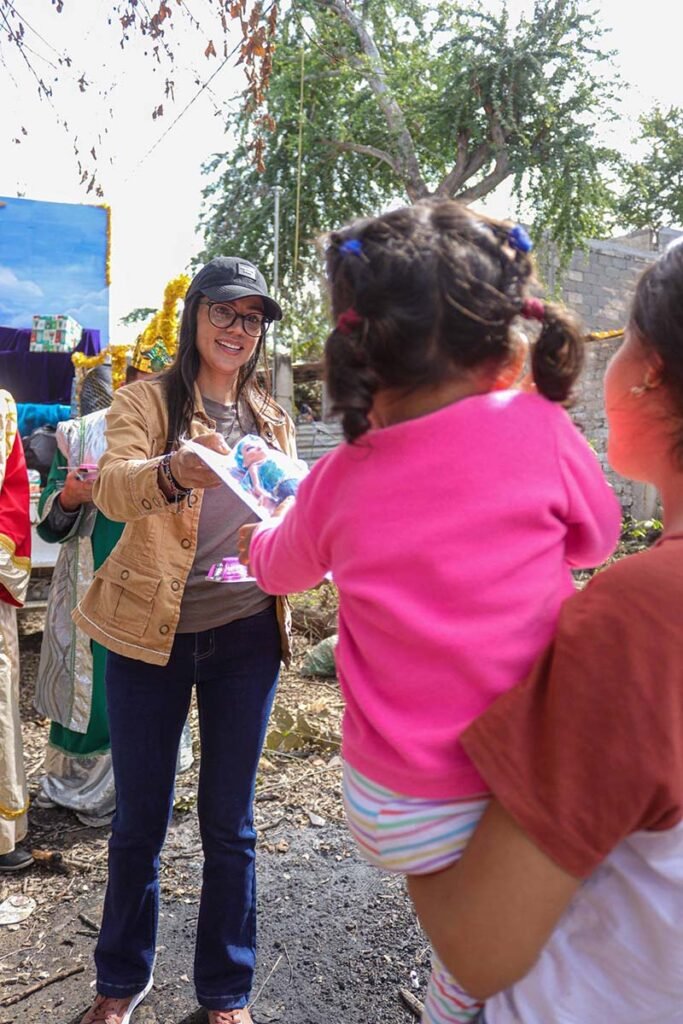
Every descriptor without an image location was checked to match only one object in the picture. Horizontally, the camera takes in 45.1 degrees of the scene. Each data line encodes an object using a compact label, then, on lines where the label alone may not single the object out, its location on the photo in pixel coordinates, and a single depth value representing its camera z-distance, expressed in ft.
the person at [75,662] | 12.05
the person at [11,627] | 10.60
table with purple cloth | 27.07
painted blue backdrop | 28.37
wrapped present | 26.91
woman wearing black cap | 7.09
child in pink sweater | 3.15
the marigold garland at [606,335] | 30.13
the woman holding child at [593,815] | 2.74
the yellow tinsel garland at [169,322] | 11.75
